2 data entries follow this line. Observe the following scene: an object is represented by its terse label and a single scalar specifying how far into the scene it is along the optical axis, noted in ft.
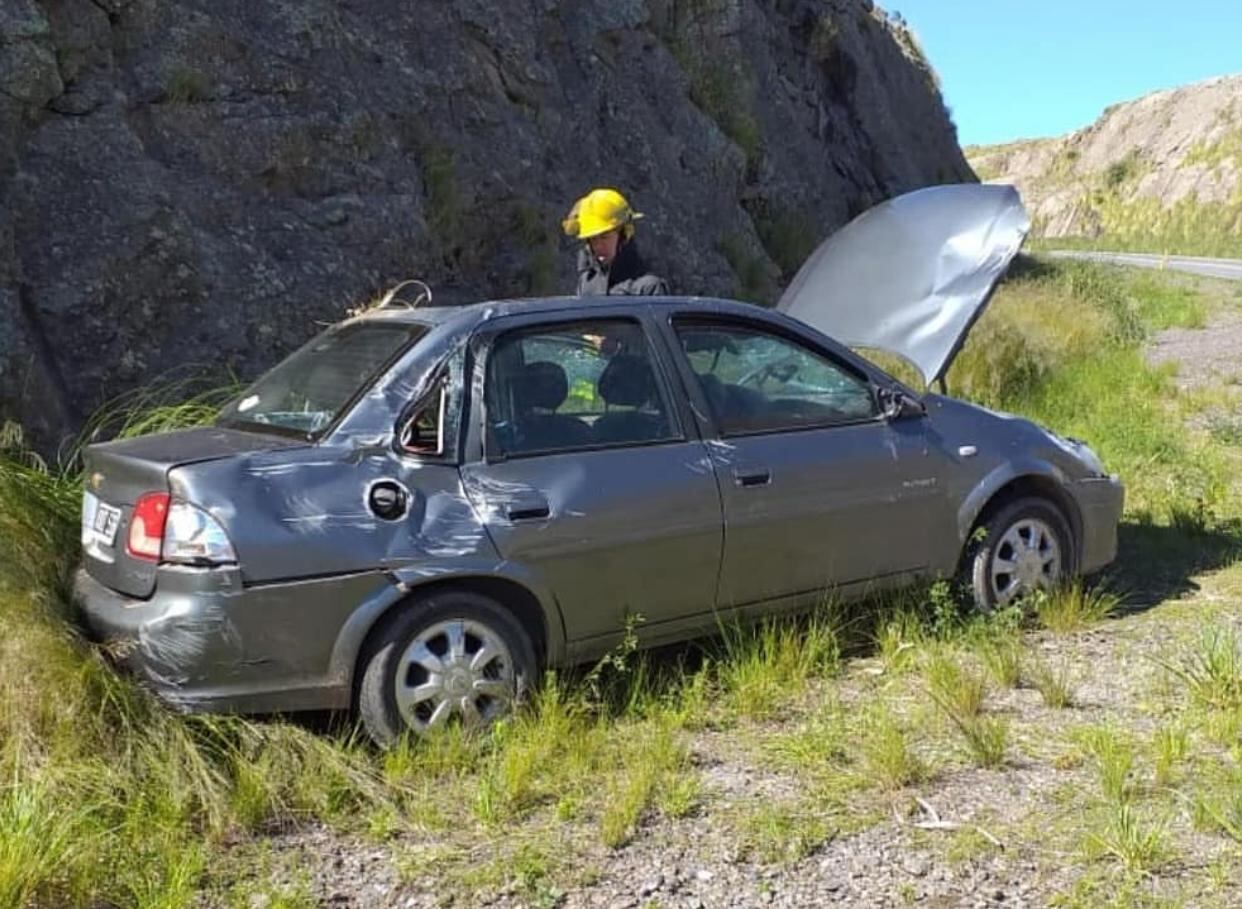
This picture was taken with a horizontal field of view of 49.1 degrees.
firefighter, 22.65
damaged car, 14.14
